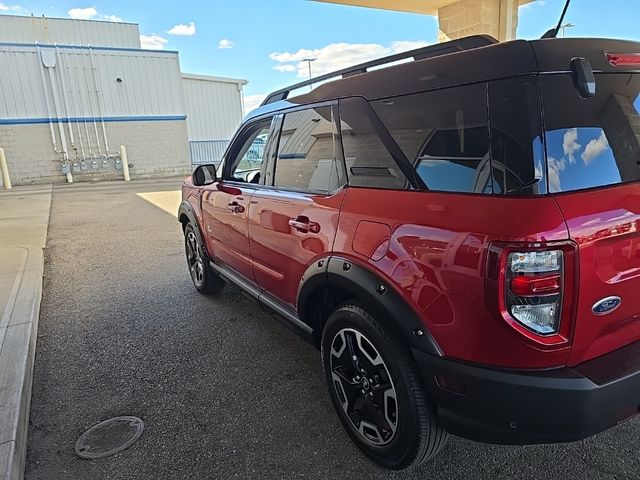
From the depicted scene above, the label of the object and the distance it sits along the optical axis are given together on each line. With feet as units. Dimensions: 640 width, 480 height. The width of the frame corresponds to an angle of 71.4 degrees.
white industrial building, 56.85
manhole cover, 7.84
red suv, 5.03
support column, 22.20
